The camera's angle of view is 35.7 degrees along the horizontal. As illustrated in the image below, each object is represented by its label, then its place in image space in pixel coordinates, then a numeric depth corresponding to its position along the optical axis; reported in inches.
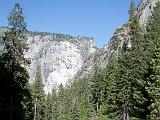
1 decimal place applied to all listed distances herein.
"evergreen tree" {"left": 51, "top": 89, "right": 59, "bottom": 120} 2930.8
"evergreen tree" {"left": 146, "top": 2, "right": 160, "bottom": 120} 1008.8
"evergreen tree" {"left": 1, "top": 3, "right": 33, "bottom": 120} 962.0
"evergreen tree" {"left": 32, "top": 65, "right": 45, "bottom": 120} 2130.0
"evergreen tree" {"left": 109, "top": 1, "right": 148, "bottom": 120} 1202.4
